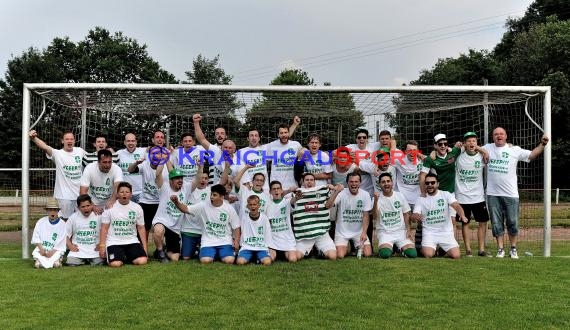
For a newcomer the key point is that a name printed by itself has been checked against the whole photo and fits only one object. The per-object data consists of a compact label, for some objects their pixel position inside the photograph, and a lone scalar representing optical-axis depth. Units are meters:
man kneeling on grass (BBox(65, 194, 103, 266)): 6.96
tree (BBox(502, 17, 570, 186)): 26.53
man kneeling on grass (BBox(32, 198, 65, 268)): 6.80
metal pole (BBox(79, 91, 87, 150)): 9.85
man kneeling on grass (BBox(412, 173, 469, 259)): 7.49
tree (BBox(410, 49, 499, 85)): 38.06
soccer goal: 8.30
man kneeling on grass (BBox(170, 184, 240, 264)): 7.07
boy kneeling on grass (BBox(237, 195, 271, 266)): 6.96
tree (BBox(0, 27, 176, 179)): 32.09
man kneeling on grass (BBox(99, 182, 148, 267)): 6.91
